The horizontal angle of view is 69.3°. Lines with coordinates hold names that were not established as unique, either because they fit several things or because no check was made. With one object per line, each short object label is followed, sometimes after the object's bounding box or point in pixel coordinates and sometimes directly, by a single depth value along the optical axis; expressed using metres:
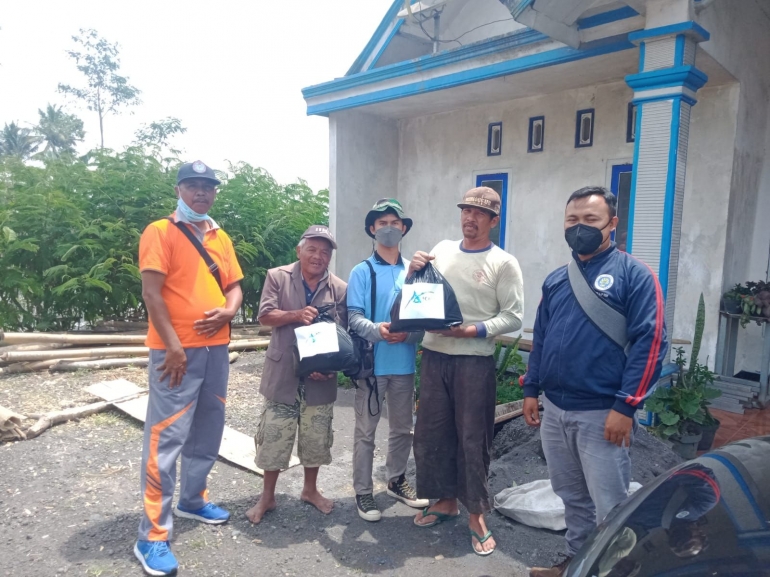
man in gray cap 3.52
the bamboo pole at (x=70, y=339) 7.18
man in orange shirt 3.07
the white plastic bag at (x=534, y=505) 3.59
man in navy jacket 2.54
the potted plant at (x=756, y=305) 5.45
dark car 1.63
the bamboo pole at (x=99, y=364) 6.94
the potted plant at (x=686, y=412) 4.71
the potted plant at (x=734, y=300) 5.67
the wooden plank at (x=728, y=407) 5.64
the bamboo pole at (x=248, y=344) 8.31
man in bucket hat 3.61
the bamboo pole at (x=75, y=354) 6.85
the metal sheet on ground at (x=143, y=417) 4.59
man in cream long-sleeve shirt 3.35
